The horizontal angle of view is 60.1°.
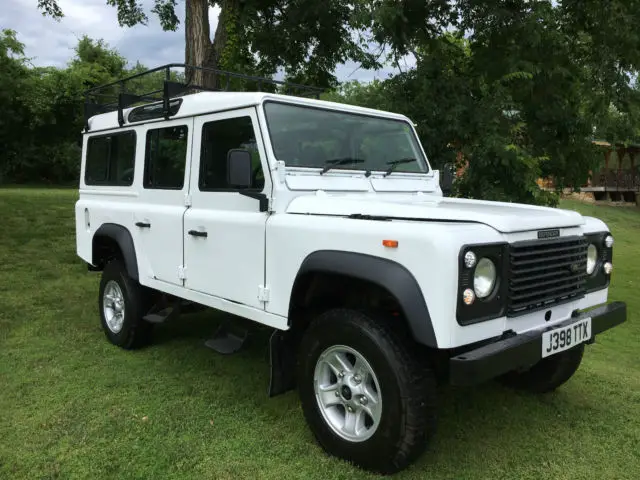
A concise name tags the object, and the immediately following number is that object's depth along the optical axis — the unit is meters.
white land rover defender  2.79
